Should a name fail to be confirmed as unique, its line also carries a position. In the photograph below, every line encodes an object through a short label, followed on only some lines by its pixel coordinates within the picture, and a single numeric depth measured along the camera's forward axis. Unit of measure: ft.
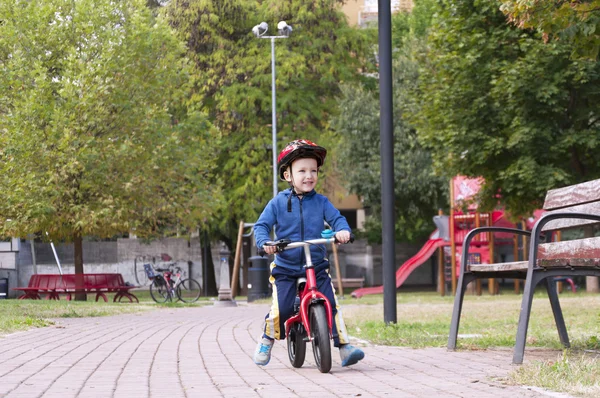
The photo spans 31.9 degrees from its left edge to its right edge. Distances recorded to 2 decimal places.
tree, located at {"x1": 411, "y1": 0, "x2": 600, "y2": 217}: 78.18
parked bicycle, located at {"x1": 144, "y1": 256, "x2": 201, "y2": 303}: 90.86
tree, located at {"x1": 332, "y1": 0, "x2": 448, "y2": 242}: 125.29
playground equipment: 104.73
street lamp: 107.24
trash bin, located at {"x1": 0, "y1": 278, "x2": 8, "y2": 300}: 112.78
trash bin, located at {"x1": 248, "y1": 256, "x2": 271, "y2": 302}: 100.22
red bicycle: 22.63
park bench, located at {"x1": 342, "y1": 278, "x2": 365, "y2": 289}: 131.34
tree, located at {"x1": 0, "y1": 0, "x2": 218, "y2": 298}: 84.48
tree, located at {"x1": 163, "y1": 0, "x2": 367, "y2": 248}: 121.70
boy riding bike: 23.75
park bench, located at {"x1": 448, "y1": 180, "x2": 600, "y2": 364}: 21.91
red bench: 90.12
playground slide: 111.04
